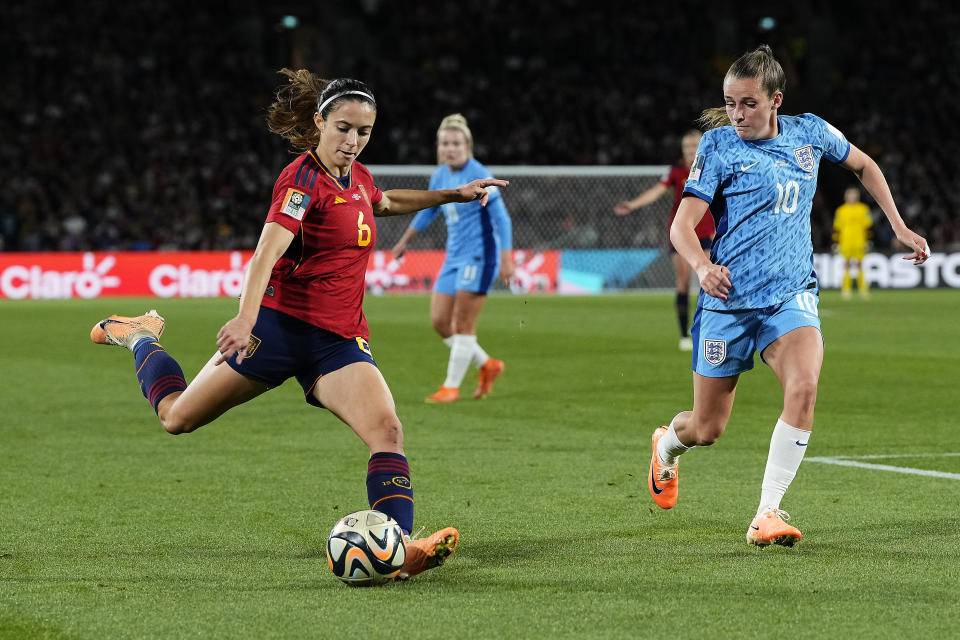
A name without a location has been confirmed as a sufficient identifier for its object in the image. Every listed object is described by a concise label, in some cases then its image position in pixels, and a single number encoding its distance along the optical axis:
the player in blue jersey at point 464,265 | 22.58
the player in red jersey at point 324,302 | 10.30
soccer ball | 9.82
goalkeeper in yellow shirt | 56.94
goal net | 58.78
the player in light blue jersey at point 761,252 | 11.38
